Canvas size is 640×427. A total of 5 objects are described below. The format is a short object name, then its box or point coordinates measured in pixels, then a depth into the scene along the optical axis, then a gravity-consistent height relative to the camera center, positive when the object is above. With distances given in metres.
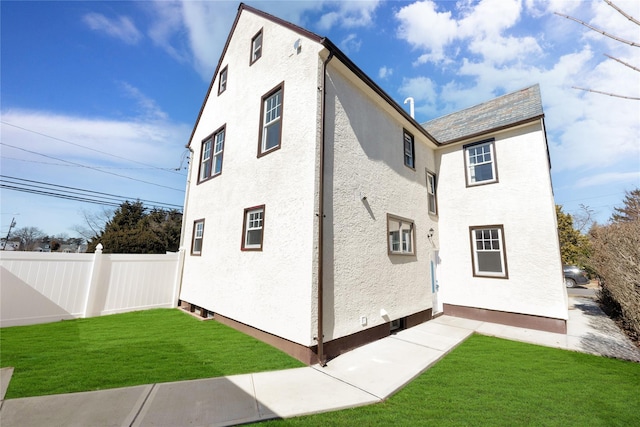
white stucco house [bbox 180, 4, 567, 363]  5.91 +1.51
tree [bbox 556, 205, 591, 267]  24.75 +2.12
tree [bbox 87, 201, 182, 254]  19.22 +1.58
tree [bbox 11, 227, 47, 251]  45.37 +2.40
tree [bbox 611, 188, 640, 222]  24.00 +6.15
